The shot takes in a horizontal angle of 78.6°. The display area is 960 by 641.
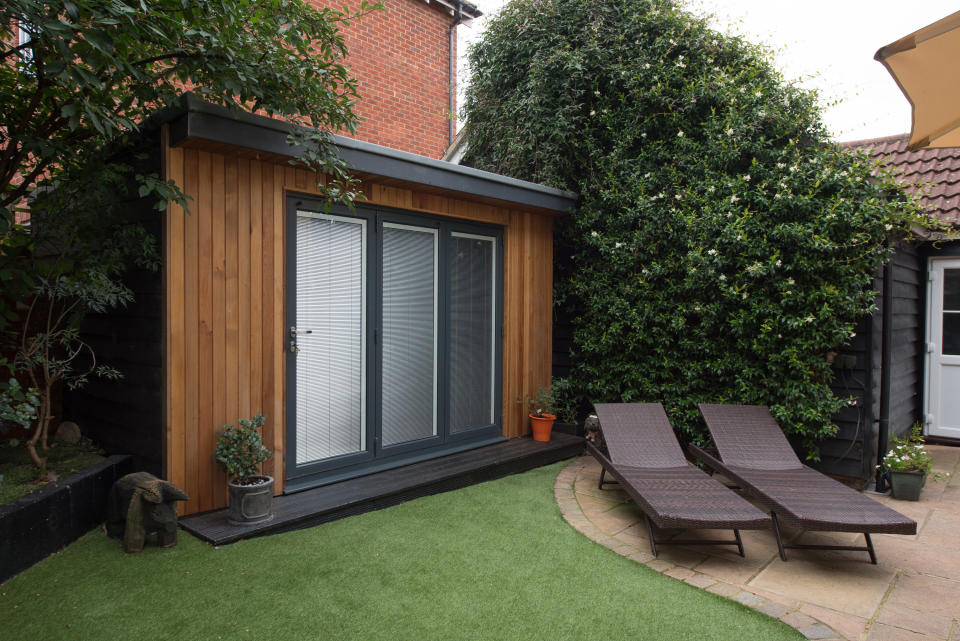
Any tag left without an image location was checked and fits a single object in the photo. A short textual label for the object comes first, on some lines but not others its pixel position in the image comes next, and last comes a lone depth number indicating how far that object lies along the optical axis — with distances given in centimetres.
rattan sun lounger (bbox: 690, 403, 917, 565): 335
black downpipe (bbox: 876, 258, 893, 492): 517
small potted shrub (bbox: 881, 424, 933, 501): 477
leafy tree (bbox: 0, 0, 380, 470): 309
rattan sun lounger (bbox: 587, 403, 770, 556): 341
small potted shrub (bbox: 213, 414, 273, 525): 362
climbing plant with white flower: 495
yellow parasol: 202
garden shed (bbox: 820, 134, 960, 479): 511
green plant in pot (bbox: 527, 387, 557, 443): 600
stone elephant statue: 333
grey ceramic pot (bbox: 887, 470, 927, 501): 475
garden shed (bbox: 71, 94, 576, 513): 370
